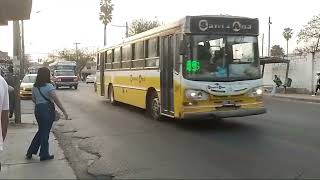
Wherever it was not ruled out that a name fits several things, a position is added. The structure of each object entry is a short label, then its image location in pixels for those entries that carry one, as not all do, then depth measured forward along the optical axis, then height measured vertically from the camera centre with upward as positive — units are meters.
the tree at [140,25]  78.50 +5.86
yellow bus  13.60 -0.11
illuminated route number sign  13.64 -0.05
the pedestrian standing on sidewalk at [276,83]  35.41 -1.28
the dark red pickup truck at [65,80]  49.25 -1.42
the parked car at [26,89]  30.88 -1.40
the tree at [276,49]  104.71 +3.02
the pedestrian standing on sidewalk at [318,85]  31.02 -1.24
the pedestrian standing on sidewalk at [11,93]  16.98 -0.89
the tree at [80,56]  133.64 +2.22
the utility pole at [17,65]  16.12 +0.00
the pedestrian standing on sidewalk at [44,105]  9.62 -0.73
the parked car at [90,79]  74.21 -2.03
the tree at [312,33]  51.06 +3.02
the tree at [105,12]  81.12 +8.04
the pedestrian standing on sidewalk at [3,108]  5.71 -0.47
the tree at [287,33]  106.49 +6.17
